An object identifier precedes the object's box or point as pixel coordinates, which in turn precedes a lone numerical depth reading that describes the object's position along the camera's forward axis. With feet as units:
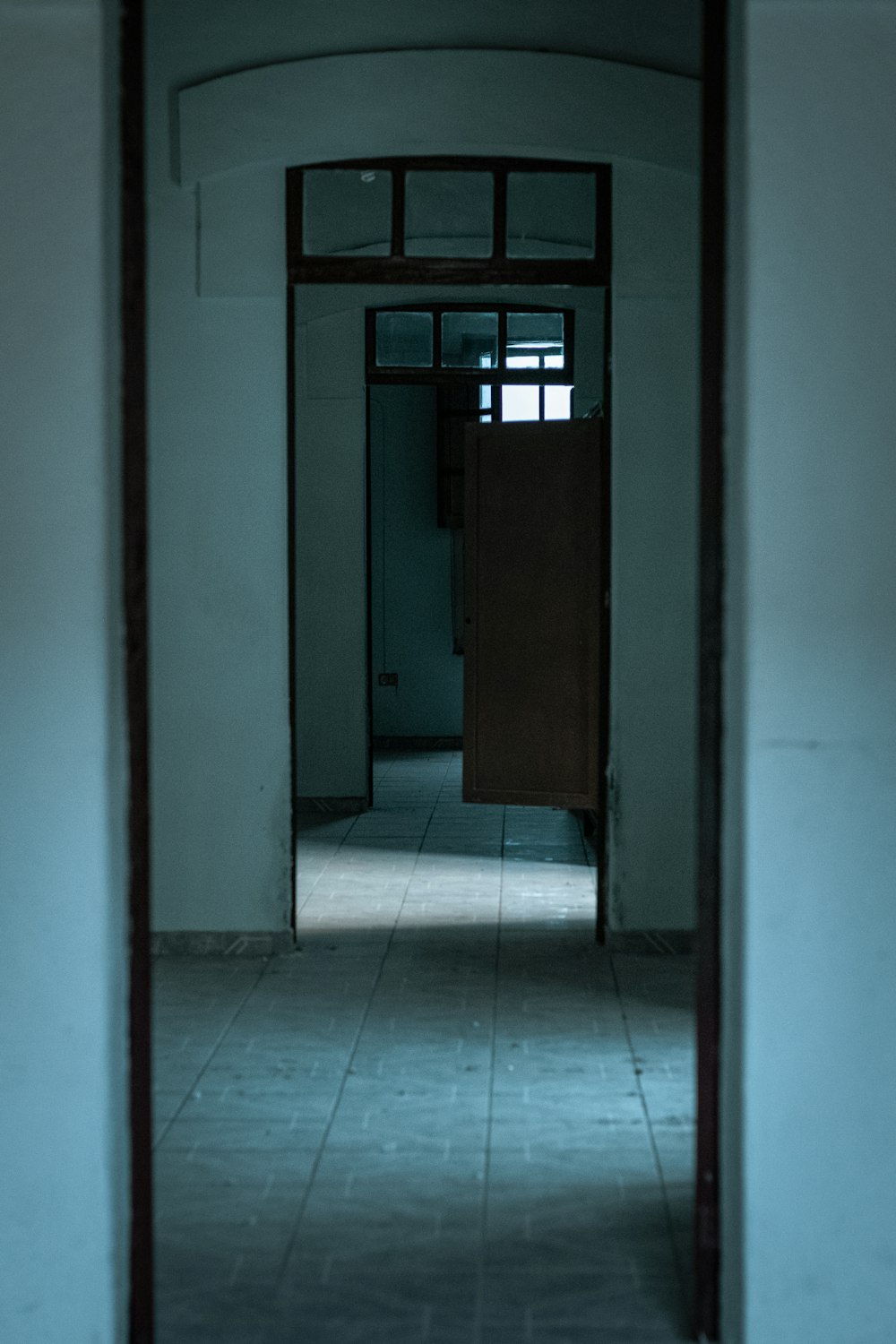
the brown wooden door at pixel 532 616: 21.48
